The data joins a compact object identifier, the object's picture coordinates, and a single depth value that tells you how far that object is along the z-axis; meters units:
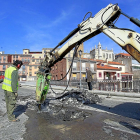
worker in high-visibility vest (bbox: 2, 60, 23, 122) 3.72
